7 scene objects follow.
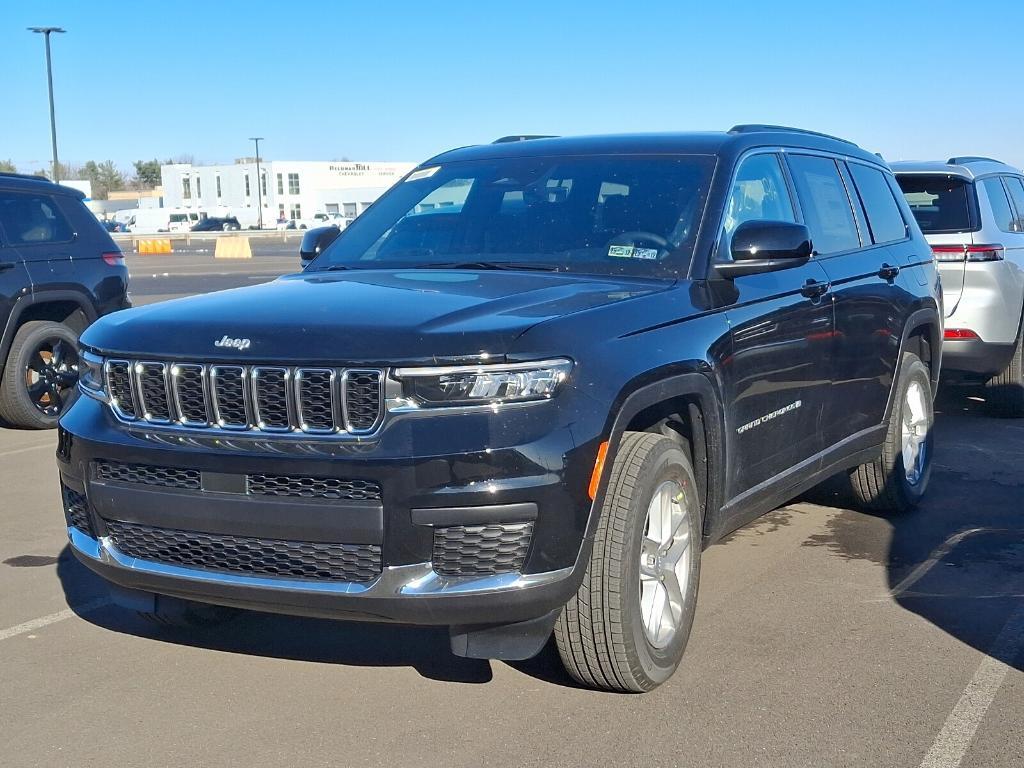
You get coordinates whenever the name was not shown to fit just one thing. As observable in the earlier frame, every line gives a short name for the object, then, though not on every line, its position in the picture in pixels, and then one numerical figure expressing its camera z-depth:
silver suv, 9.14
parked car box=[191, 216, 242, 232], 90.12
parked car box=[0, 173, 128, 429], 9.10
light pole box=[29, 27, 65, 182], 46.34
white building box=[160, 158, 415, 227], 118.88
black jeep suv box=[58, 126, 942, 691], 3.55
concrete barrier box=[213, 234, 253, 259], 44.94
